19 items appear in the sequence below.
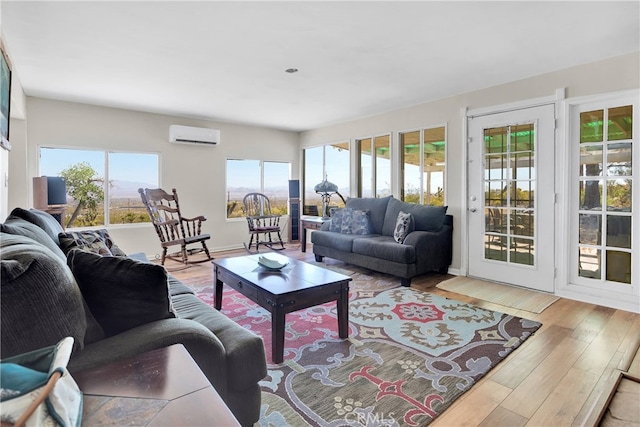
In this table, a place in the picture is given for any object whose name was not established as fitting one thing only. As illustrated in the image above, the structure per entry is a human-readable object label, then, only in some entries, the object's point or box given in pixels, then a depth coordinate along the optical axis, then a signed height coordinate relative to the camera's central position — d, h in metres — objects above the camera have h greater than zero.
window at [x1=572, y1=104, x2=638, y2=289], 3.25 +0.11
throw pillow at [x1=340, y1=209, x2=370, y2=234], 5.06 -0.24
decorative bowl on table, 2.89 -0.48
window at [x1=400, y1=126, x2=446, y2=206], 4.81 +0.60
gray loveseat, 4.07 -0.44
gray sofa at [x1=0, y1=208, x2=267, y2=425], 0.95 -0.36
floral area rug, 1.82 -1.03
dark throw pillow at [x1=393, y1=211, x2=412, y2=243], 4.32 -0.26
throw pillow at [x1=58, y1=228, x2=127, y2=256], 1.87 -0.20
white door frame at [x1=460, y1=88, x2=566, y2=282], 3.94 +0.84
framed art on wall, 2.51 +0.86
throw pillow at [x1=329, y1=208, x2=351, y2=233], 5.25 -0.18
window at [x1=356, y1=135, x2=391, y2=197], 5.61 +0.68
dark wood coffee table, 2.29 -0.59
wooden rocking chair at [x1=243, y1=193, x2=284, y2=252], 6.13 -0.24
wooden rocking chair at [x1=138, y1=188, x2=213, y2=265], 4.85 -0.21
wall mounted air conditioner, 5.56 +1.21
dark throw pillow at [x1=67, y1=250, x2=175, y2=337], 1.31 -0.30
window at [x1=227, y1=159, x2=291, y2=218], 6.52 +0.51
